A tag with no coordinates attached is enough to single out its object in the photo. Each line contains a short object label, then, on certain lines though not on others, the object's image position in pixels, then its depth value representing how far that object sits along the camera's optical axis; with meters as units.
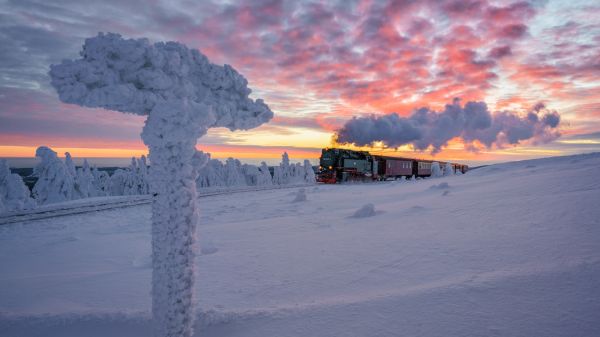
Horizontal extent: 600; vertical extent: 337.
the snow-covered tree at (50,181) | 34.16
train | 35.19
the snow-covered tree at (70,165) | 38.03
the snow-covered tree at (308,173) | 56.02
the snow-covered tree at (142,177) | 50.41
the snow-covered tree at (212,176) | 56.30
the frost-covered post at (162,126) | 3.80
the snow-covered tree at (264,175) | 58.03
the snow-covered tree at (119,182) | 50.16
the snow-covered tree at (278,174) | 61.34
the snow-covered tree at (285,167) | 61.48
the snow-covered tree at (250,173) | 58.76
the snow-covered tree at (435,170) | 46.53
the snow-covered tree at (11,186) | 31.81
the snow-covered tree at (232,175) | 56.94
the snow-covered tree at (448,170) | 44.53
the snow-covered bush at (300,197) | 18.92
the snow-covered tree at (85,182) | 39.91
